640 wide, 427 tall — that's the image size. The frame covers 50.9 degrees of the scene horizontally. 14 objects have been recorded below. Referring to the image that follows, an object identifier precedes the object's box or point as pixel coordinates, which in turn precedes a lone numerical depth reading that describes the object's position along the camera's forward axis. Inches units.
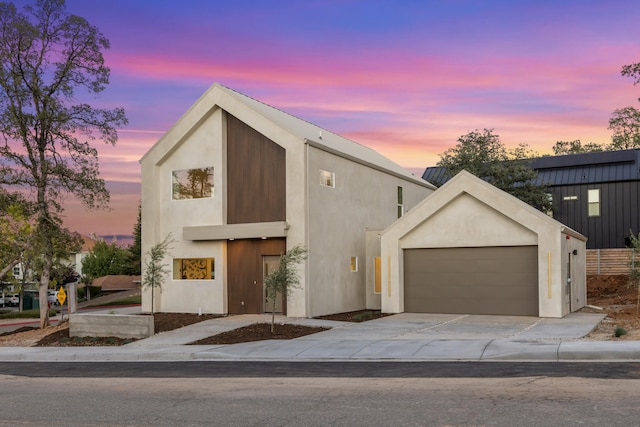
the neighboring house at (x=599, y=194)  1610.5
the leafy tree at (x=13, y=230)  1035.9
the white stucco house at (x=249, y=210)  1037.2
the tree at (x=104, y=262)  3378.4
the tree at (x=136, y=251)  2893.5
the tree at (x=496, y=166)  1701.5
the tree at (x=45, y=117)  1026.1
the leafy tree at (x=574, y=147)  2797.7
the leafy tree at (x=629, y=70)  1122.0
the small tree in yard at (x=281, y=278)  842.5
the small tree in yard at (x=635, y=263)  930.6
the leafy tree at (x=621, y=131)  1958.2
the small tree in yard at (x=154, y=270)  971.9
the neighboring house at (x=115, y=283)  3026.3
